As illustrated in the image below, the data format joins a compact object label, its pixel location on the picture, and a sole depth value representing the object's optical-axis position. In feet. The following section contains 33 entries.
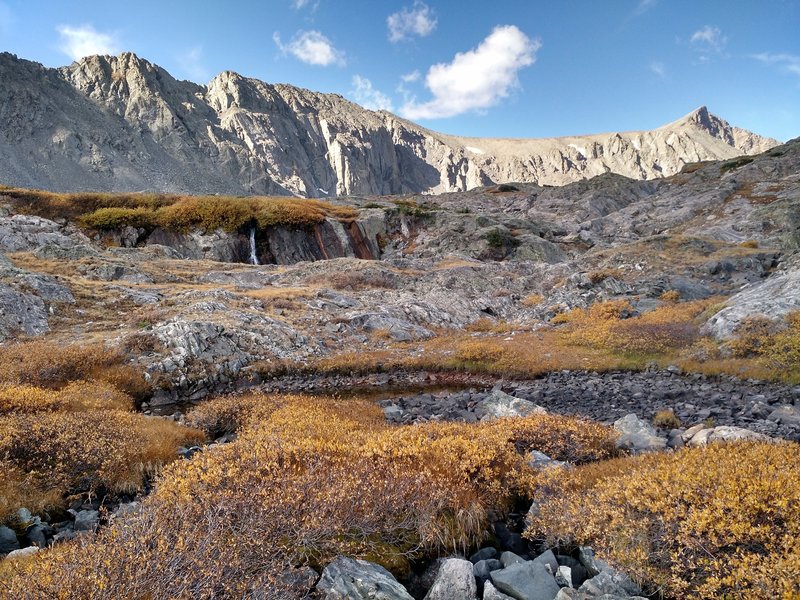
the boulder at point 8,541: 25.25
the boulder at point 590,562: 21.61
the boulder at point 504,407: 57.98
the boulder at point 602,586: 19.63
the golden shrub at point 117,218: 228.63
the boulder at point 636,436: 41.63
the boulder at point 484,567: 22.12
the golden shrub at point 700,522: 17.67
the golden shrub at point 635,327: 93.20
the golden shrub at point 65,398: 49.86
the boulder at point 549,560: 22.16
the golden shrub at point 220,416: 56.80
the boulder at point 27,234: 167.02
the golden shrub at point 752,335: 76.89
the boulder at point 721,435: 38.42
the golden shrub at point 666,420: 53.42
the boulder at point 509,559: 23.30
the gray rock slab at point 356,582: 18.97
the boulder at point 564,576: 21.16
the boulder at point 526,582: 20.03
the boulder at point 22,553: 22.10
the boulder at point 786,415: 50.40
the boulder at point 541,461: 34.24
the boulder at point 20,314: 91.45
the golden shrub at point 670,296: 131.54
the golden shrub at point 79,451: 35.35
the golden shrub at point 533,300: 156.04
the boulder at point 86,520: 29.04
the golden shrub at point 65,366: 69.97
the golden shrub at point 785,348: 69.51
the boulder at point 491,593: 19.43
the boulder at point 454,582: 20.08
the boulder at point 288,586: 17.04
